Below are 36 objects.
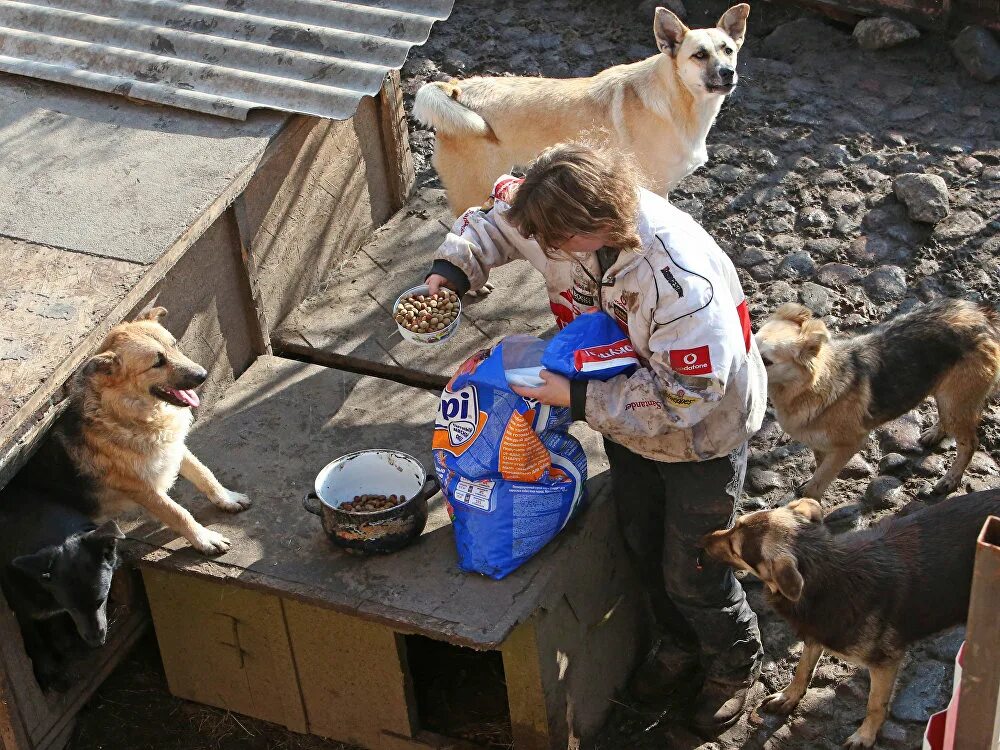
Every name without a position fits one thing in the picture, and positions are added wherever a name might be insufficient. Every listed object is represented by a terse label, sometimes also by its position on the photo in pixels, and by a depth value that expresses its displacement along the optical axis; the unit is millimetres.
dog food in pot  4680
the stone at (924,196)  7207
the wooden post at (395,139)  6852
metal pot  4523
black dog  4406
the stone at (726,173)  7883
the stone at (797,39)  9102
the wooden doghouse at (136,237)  4617
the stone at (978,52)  8539
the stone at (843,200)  7508
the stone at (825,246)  7191
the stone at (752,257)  7203
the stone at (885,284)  6820
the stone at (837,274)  6965
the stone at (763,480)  5852
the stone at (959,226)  7180
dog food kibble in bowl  4477
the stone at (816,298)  6781
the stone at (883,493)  5727
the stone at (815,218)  7418
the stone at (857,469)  5922
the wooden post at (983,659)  2344
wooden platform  4473
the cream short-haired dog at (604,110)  6602
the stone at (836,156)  7875
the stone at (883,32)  8883
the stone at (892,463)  5902
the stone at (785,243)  7270
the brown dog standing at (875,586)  4508
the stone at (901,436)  6020
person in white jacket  3570
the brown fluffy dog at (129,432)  4590
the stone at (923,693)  4836
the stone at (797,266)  7059
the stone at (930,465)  5859
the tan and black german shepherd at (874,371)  5453
